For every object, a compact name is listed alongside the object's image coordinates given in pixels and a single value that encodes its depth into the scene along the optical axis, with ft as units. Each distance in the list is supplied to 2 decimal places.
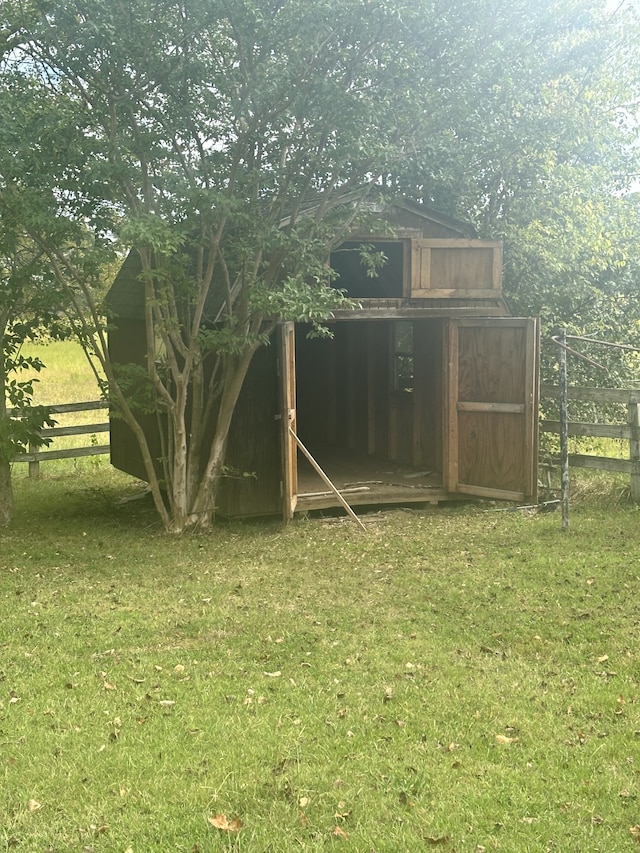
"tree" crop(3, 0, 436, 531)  26.73
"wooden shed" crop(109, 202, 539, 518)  33.86
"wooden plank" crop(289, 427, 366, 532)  31.86
